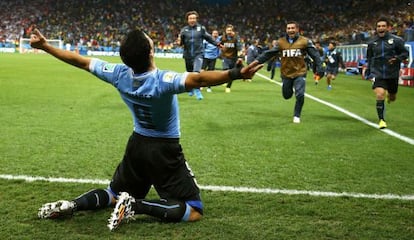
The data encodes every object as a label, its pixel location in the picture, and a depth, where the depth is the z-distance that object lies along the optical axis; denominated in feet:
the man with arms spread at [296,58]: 34.40
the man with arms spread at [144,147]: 13.11
